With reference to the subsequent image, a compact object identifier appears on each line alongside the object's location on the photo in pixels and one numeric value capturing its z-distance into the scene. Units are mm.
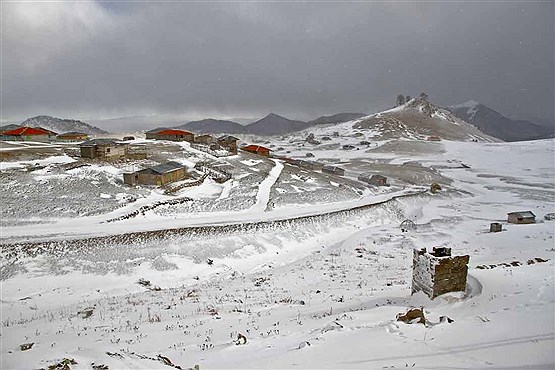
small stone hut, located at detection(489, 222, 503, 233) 37616
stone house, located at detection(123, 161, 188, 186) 48125
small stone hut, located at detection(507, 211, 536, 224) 42906
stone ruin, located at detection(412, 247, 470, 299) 14273
